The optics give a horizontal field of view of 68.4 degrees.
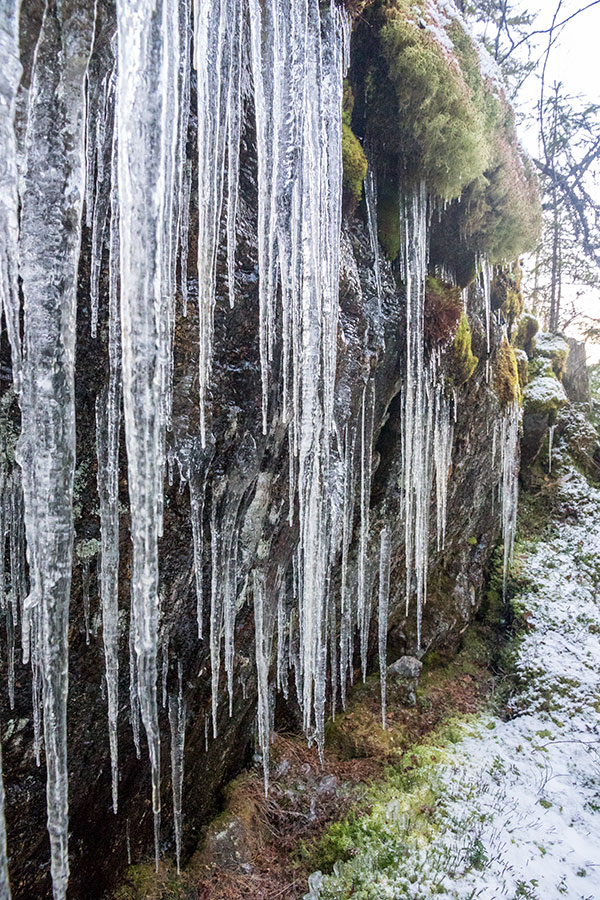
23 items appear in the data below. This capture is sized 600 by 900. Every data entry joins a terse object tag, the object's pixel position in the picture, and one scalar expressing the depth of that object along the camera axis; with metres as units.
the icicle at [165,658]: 2.90
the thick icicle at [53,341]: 1.50
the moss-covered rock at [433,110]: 3.29
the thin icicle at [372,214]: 3.66
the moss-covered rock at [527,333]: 8.95
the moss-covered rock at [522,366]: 7.68
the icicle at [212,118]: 1.92
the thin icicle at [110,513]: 2.23
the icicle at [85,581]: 2.33
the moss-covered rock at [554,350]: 9.55
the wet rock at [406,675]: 5.86
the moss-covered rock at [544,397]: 8.63
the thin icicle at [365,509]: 3.86
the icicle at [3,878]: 1.10
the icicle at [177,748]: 3.15
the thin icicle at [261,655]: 3.38
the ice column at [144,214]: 1.34
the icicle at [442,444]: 4.71
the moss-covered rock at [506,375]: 6.00
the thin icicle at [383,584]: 4.71
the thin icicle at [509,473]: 6.42
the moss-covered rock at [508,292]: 6.05
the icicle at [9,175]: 1.21
